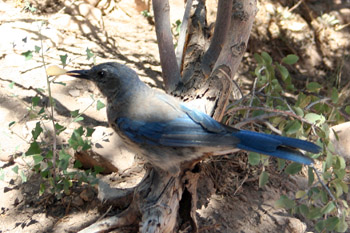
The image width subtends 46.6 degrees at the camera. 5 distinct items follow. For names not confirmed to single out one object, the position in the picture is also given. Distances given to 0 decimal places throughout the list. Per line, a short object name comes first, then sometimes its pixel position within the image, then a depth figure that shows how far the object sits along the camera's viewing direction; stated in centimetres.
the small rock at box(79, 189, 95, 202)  297
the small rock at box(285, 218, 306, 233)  306
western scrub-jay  236
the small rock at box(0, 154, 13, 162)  321
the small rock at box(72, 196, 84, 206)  295
